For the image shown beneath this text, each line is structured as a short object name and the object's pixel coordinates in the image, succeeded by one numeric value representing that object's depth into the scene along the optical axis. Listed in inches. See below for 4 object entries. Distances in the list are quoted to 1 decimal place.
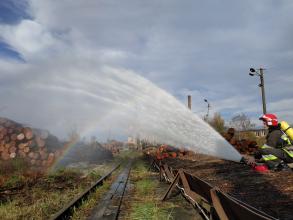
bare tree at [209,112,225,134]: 1725.1
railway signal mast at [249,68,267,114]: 1232.5
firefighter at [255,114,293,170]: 290.2
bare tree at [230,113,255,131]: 3024.1
